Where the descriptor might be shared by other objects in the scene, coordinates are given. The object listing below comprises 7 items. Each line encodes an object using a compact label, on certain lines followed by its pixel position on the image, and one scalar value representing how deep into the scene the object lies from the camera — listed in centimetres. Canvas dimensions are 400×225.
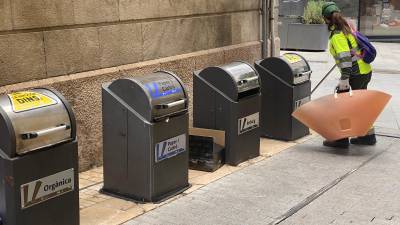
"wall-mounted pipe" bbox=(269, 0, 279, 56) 966
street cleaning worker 685
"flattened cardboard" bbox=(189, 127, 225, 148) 635
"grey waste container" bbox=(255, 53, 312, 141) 734
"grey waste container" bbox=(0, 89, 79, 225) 387
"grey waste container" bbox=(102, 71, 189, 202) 499
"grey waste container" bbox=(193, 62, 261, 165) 622
